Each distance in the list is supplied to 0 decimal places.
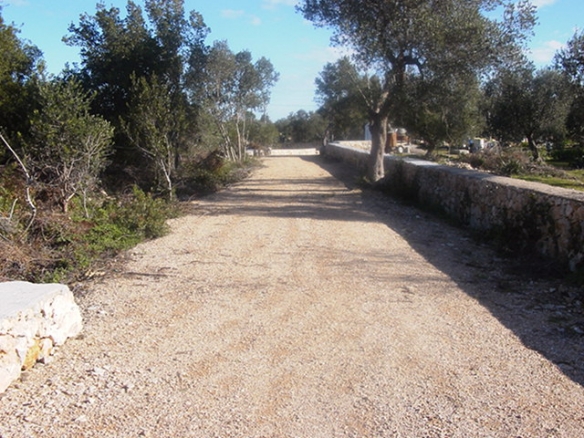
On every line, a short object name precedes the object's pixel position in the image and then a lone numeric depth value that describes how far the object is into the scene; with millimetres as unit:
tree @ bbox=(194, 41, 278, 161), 22831
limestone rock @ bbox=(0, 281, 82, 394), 4090
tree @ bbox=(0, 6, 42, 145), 14938
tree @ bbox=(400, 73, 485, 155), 13562
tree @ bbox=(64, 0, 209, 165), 16781
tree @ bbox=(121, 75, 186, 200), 13180
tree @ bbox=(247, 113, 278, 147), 49062
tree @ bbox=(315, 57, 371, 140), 16641
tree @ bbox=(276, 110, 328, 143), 66625
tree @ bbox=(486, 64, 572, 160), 24312
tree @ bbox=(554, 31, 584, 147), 13688
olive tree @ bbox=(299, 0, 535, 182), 12797
